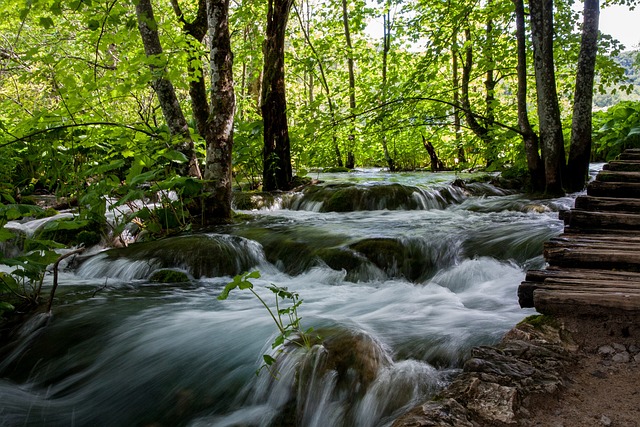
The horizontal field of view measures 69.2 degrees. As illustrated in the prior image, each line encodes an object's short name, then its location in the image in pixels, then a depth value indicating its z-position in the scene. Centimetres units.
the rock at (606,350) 211
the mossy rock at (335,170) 1530
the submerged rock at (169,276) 512
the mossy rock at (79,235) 680
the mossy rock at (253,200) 857
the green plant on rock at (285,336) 268
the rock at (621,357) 205
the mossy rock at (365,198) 868
